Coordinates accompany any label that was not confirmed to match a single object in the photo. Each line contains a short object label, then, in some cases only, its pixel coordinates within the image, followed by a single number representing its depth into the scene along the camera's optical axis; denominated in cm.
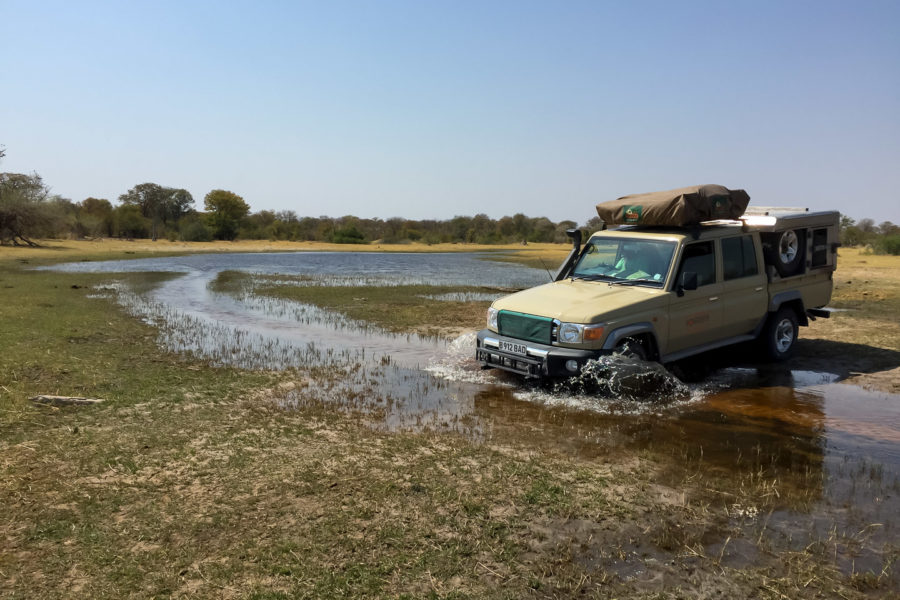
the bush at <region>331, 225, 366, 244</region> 8810
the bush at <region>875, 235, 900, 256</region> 4612
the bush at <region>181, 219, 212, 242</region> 7994
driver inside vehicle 892
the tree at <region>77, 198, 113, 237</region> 6844
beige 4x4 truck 805
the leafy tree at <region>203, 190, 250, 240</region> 9144
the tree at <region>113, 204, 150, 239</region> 8002
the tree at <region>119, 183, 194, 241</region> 9888
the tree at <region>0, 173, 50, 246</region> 4746
